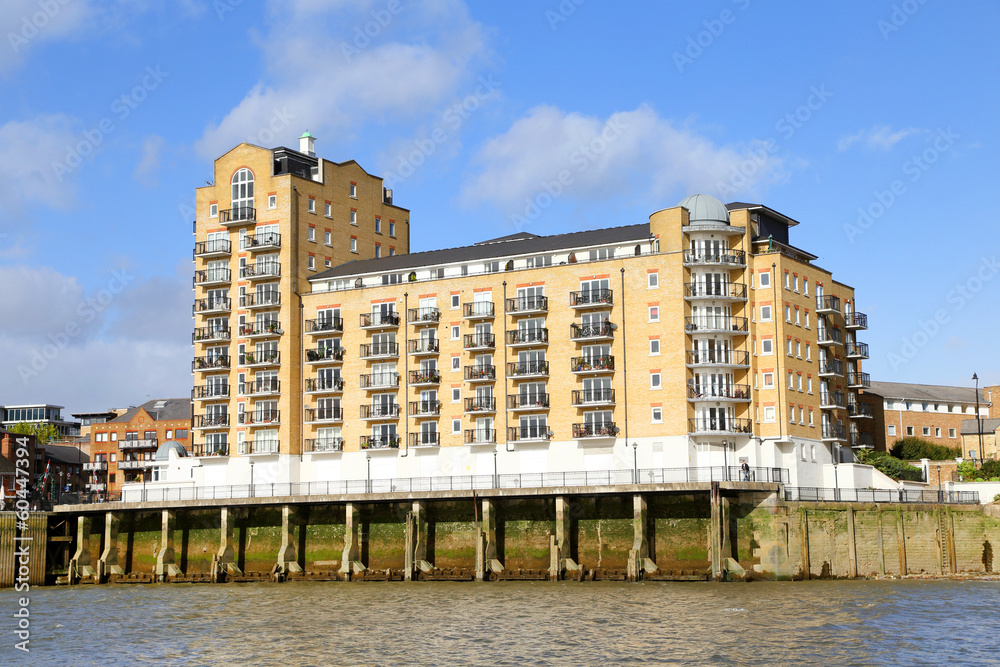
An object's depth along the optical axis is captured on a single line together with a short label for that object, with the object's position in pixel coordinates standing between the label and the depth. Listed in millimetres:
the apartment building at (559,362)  86312
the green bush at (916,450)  113250
